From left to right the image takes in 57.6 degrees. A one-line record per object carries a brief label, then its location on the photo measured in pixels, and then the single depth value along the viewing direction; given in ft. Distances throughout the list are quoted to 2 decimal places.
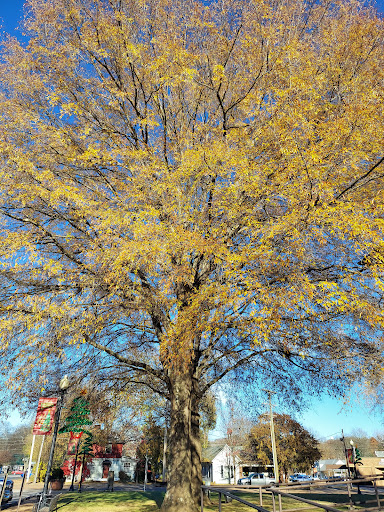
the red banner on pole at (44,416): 35.29
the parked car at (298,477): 175.34
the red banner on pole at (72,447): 116.98
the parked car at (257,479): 131.64
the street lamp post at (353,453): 91.96
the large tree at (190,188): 25.48
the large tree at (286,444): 135.85
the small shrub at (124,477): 143.95
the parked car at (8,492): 58.49
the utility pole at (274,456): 96.15
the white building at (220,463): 164.55
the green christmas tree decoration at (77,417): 40.81
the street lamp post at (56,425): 35.29
